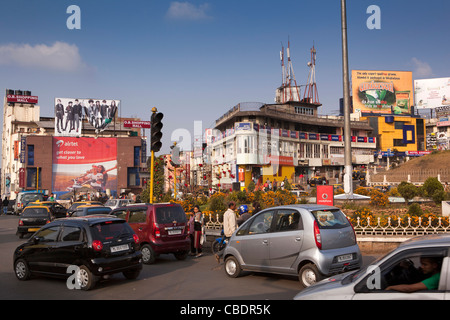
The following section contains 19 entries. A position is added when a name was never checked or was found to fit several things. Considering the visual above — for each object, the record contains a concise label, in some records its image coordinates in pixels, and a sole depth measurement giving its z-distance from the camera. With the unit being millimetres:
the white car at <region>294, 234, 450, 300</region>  3906
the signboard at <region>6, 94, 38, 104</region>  87025
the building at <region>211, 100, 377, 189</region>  50375
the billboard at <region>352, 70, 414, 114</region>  77562
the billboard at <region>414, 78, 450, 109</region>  81625
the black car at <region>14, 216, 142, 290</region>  8297
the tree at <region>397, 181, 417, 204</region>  19562
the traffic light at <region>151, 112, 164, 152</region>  12570
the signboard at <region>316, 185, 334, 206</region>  13492
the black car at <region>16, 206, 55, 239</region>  19656
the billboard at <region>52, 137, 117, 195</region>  65250
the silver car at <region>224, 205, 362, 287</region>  7645
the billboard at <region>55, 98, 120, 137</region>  64062
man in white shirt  11173
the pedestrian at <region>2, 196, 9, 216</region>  41994
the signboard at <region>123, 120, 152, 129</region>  82750
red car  11477
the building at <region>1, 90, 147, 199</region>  64562
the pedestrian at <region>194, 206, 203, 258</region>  12844
